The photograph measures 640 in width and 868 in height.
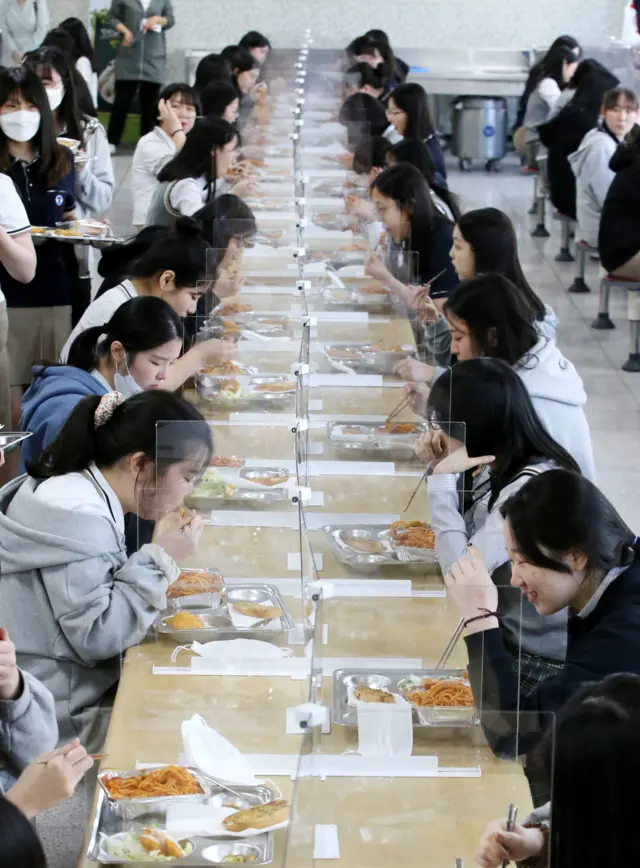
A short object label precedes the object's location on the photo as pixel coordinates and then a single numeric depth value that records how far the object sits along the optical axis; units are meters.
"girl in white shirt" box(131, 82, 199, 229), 6.88
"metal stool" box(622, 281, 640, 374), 7.15
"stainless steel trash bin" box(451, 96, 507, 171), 12.06
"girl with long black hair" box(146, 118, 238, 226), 6.16
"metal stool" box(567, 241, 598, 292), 8.60
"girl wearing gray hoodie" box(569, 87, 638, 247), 7.87
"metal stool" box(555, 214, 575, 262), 9.40
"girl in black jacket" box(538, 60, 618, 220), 8.70
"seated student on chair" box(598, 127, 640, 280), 6.91
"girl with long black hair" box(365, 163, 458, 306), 5.82
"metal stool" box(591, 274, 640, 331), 7.96
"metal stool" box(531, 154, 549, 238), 9.48
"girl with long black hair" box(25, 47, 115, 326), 6.10
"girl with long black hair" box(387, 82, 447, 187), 7.89
